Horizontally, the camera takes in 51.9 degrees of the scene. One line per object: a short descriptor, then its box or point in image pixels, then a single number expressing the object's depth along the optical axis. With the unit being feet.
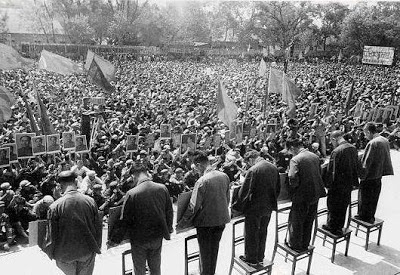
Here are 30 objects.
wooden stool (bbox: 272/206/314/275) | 17.21
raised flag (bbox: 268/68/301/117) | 39.01
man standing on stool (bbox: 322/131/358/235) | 18.28
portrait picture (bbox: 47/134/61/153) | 31.14
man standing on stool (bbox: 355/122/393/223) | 19.93
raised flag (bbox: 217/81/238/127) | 33.99
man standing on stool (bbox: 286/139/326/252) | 16.67
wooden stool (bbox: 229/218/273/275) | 15.93
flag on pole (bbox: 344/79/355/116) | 52.30
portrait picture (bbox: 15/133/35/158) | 30.04
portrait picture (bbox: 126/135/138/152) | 33.30
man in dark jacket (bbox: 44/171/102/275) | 12.70
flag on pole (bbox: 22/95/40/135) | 34.78
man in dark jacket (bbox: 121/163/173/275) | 13.55
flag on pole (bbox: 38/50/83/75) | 40.50
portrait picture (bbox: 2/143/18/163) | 29.73
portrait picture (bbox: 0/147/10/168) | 28.71
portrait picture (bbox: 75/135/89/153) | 32.50
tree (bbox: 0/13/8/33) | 162.11
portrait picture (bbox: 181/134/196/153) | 35.76
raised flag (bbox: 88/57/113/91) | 39.02
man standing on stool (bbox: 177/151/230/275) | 14.88
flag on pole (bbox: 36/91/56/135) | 33.21
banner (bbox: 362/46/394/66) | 120.06
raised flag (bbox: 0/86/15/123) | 30.99
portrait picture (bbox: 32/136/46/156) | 30.45
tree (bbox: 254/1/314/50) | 182.80
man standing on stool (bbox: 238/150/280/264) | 15.67
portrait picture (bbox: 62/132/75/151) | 32.45
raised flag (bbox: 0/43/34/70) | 36.04
